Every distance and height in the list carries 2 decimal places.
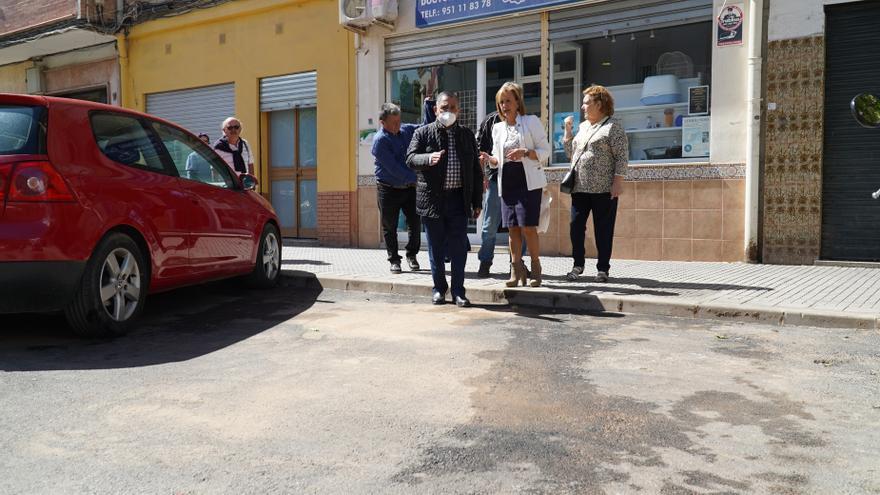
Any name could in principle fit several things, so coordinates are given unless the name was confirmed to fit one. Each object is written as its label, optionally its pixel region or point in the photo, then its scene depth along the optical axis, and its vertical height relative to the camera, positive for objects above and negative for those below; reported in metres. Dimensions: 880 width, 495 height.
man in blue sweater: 8.34 +0.31
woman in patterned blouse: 7.38 +0.39
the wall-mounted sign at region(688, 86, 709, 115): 9.46 +1.36
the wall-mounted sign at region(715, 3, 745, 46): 9.12 +2.21
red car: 4.73 -0.03
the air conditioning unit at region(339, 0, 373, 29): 11.83 +3.06
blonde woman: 6.89 +0.35
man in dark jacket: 6.61 +0.23
